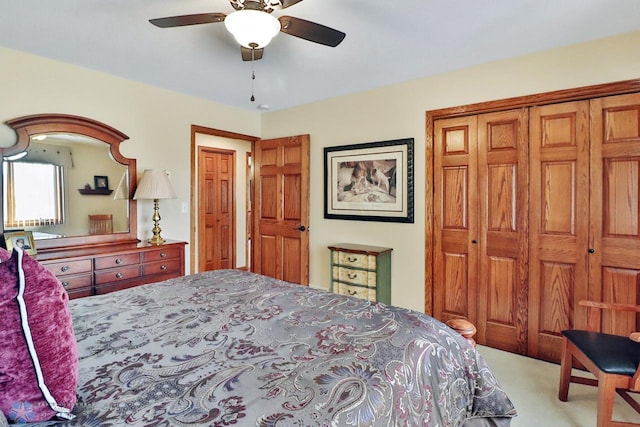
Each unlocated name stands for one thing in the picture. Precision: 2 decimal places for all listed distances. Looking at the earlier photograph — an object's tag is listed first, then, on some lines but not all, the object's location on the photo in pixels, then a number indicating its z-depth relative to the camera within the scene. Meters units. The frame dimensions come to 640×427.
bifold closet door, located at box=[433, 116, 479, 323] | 2.97
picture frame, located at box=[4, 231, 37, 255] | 2.43
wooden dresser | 2.51
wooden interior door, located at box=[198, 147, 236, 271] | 5.11
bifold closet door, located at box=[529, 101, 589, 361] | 2.50
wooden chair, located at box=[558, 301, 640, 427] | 1.64
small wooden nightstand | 3.25
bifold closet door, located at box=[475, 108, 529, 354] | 2.73
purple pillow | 0.76
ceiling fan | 1.67
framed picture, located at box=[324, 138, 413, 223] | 3.35
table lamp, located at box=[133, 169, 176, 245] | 3.13
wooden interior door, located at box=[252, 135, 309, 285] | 4.09
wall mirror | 2.62
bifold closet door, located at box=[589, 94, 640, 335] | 2.33
